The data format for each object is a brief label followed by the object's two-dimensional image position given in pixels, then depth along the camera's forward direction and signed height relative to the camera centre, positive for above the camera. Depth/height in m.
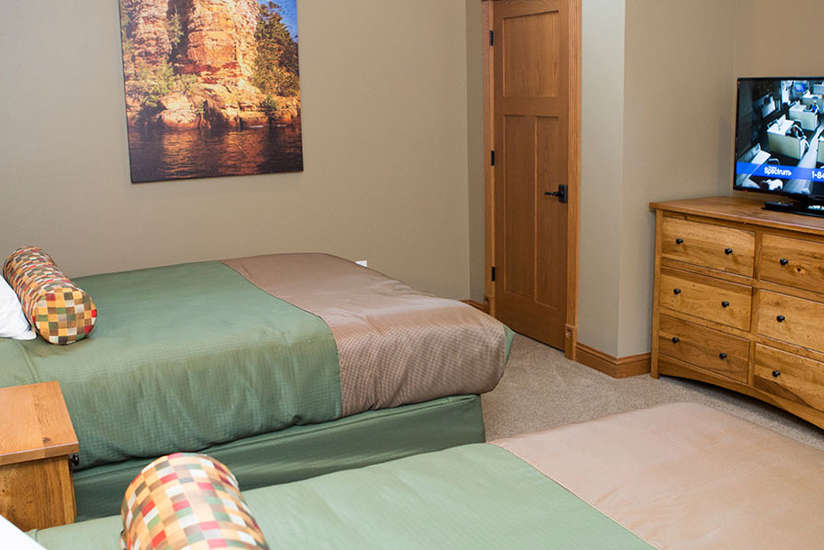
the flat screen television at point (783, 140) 3.64 -0.05
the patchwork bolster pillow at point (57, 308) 2.70 -0.52
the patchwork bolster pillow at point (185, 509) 1.16 -0.53
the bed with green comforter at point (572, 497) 1.54 -0.72
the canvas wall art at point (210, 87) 4.56 +0.32
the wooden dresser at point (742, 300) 3.49 -0.77
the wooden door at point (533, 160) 4.57 -0.14
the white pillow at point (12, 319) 2.78 -0.57
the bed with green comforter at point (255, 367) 2.63 -0.75
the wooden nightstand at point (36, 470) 1.91 -0.74
